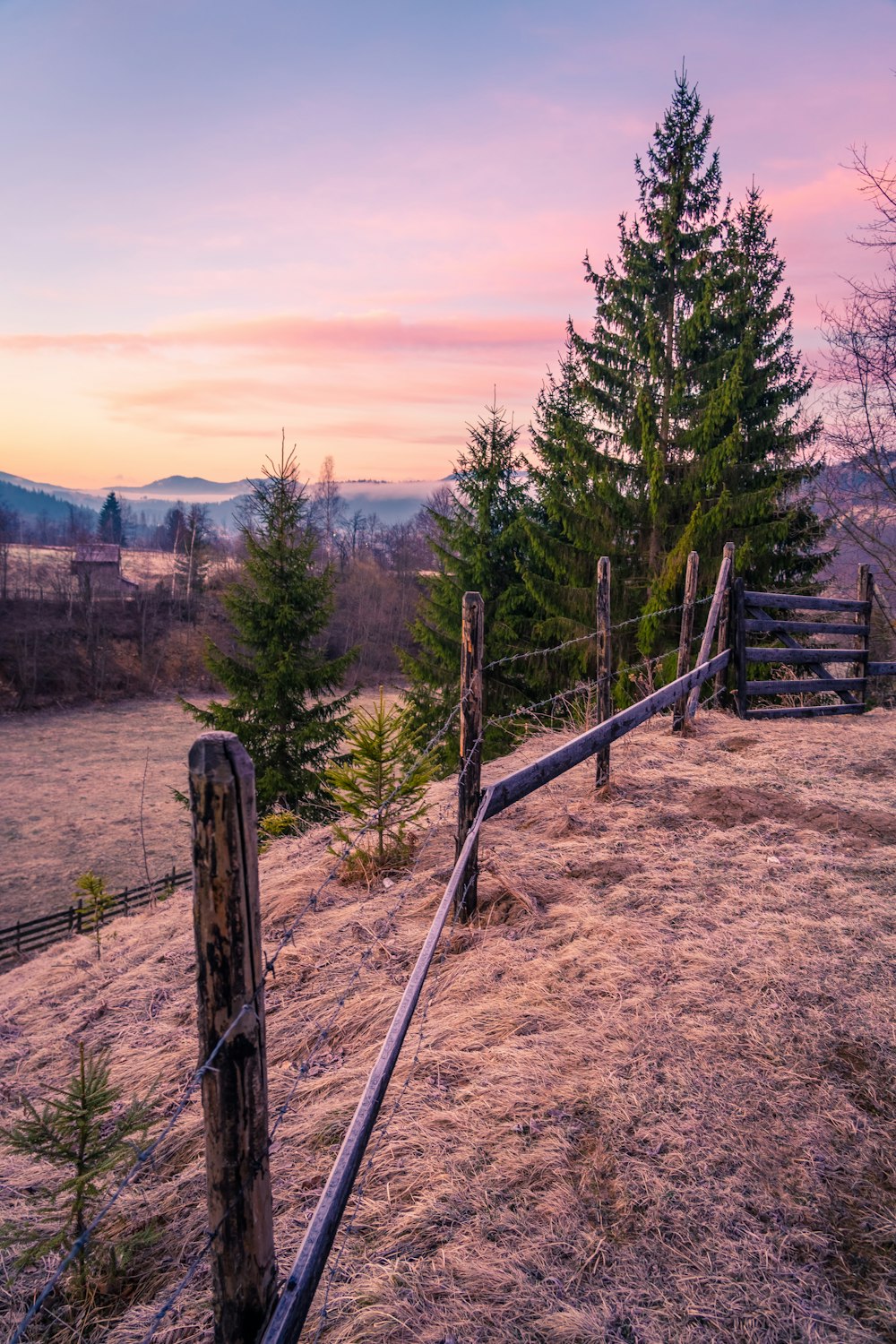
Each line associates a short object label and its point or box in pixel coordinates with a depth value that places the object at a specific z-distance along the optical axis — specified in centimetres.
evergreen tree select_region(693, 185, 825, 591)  1473
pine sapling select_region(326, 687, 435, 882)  575
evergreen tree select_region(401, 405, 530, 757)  1998
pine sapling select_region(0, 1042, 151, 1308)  240
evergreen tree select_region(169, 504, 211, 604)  5656
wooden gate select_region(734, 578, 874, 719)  965
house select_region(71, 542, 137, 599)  5322
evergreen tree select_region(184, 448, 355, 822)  1684
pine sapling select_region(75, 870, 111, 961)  875
